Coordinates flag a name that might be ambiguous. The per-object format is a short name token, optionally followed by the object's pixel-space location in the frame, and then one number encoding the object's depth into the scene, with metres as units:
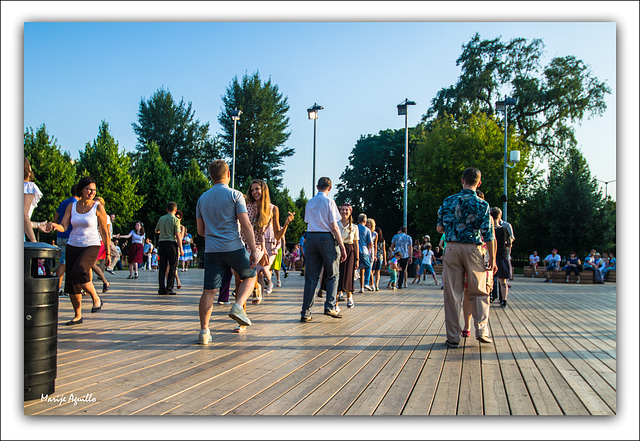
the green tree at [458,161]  32.19
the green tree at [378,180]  45.00
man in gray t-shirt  5.37
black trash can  3.29
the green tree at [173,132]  38.38
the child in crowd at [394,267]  14.89
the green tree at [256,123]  28.03
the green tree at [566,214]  17.47
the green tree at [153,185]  41.00
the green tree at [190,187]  43.75
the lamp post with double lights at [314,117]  21.19
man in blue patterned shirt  5.47
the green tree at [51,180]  15.36
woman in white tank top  6.47
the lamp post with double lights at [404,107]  23.93
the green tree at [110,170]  34.94
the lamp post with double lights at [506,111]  17.82
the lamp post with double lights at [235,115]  24.31
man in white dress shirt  7.14
